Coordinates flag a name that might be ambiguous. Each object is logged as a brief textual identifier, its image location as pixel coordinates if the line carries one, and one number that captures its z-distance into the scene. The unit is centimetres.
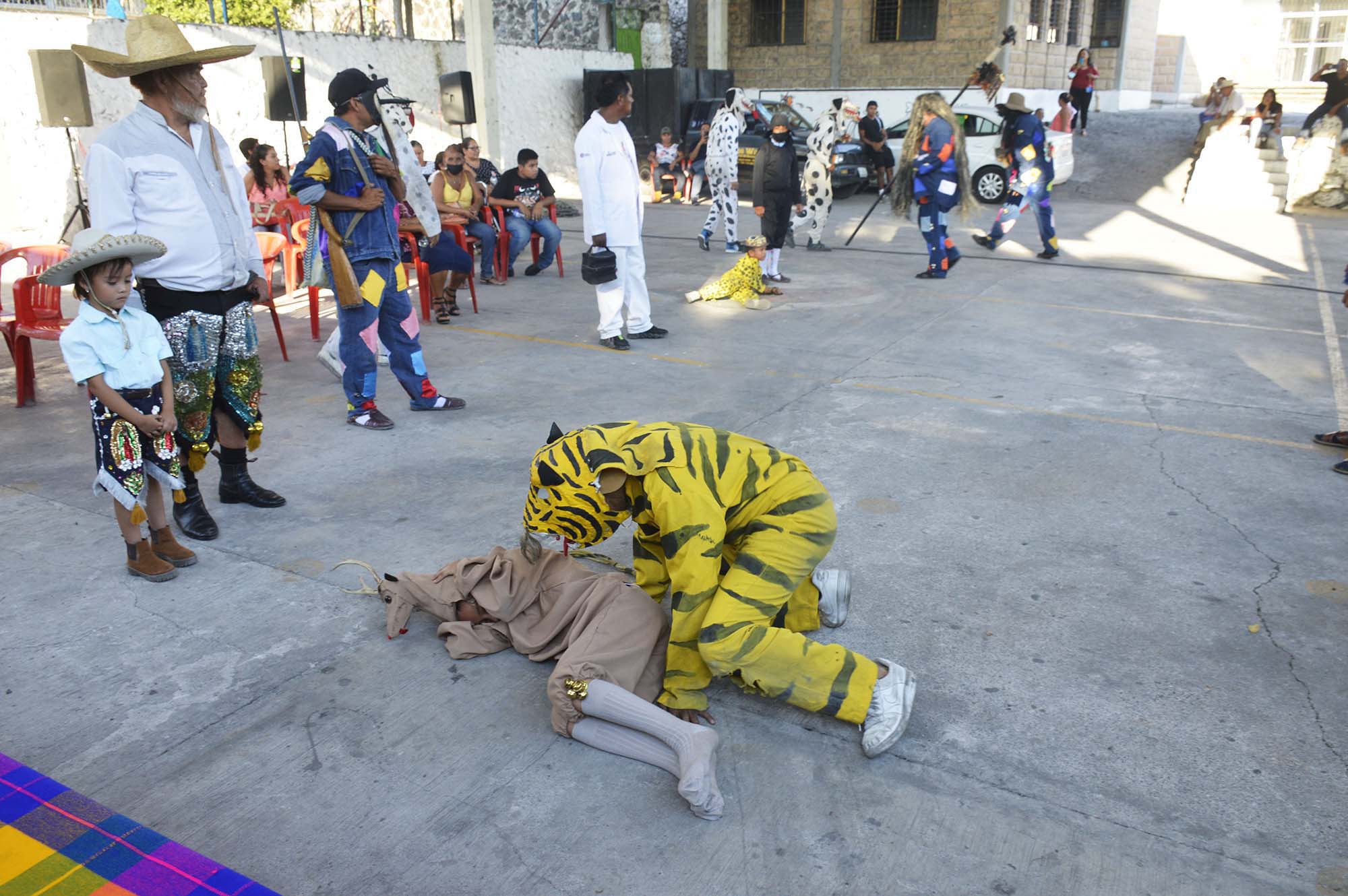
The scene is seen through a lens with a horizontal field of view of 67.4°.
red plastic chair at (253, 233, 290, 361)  778
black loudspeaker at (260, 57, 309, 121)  1318
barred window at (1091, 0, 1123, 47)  2652
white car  1662
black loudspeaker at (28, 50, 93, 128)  1133
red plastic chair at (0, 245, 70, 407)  614
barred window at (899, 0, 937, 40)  2186
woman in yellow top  918
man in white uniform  702
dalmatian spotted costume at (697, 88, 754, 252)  1154
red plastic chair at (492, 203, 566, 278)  1011
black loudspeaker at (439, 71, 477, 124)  1623
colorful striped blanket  217
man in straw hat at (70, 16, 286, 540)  387
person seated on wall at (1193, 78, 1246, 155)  1773
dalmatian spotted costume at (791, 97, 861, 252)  1133
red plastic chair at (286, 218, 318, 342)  902
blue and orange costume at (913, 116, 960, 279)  966
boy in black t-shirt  1019
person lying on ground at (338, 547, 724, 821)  280
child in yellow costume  888
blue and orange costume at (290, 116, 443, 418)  527
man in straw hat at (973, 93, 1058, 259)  1080
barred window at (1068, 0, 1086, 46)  2481
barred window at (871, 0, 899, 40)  2233
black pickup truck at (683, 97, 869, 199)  1689
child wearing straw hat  354
